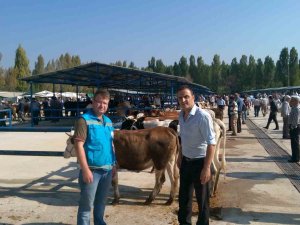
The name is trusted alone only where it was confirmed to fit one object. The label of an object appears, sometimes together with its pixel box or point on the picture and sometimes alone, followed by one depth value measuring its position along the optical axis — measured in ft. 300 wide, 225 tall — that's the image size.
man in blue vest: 10.36
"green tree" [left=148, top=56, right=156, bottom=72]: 290.61
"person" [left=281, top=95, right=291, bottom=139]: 37.33
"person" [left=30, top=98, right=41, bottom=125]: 61.40
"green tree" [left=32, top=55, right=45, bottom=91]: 260.88
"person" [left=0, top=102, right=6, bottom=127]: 52.40
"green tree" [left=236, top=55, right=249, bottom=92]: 258.87
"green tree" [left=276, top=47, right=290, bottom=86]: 248.77
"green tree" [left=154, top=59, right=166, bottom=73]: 276.52
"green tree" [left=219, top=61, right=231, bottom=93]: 257.80
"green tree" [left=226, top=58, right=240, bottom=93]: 258.87
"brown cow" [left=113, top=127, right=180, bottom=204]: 16.73
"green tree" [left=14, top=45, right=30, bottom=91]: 221.96
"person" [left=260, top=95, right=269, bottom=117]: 75.76
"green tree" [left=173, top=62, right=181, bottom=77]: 269.26
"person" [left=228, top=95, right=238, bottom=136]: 42.31
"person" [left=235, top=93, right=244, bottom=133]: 45.32
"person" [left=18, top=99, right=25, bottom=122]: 73.97
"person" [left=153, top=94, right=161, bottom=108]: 63.64
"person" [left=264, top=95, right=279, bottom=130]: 46.72
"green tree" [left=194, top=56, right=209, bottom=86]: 257.94
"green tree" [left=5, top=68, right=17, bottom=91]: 196.32
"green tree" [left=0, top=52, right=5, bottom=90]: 193.96
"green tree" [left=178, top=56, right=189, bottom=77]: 268.00
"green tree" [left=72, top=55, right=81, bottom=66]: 272.23
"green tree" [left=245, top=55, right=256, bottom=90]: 256.85
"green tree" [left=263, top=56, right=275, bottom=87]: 249.98
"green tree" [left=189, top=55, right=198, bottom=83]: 261.96
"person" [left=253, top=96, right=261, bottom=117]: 73.83
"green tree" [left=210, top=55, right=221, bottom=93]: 261.96
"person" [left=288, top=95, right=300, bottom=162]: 25.57
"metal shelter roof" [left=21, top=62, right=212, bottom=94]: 51.31
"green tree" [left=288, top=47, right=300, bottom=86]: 237.81
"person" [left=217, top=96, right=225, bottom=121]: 48.90
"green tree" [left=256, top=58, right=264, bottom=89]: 252.98
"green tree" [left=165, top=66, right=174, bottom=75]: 274.47
